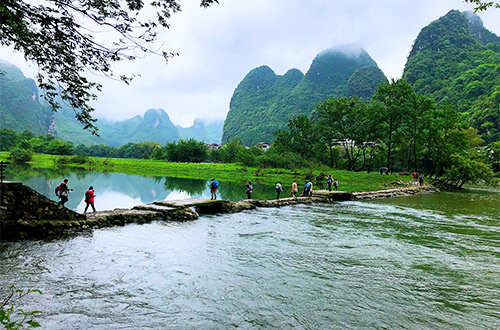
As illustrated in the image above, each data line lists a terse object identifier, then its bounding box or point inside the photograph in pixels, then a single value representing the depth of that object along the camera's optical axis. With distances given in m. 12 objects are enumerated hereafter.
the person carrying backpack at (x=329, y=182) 30.47
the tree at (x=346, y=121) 49.72
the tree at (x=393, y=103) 45.56
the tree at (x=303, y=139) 55.88
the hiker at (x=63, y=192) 14.55
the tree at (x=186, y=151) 85.94
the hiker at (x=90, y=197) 15.04
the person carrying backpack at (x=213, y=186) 22.28
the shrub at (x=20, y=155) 70.56
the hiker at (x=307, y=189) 25.84
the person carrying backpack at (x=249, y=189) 23.88
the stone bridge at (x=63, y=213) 10.56
